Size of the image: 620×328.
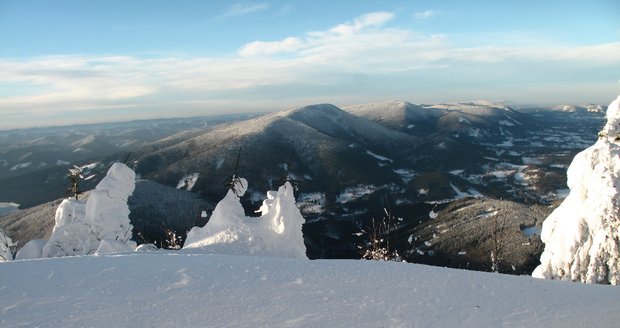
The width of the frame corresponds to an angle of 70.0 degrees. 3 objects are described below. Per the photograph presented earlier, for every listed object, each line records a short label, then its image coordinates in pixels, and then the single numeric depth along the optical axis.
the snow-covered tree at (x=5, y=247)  22.12
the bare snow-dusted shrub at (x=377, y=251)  21.11
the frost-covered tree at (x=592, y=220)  16.39
